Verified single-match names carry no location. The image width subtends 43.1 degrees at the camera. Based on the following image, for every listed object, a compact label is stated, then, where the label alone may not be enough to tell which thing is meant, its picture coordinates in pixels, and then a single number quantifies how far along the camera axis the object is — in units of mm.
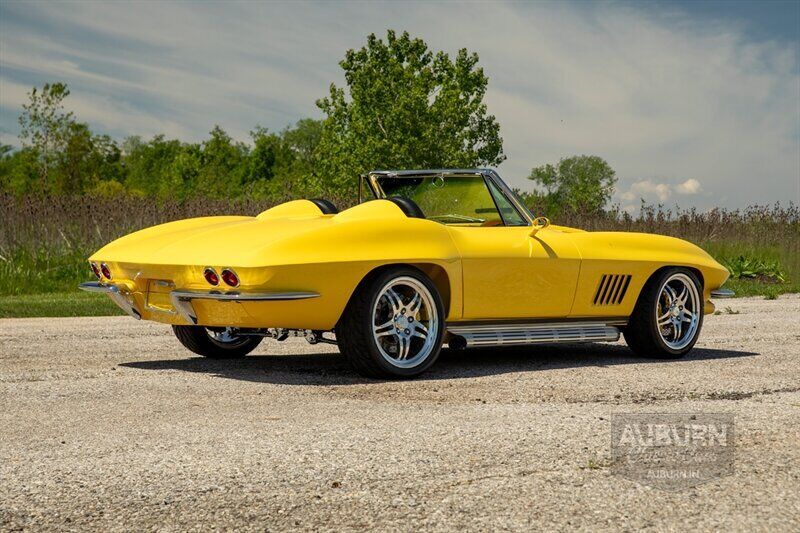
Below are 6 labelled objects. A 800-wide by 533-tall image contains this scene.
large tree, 43531
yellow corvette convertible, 6020
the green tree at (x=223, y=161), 85625
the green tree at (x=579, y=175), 72569
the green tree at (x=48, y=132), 52438
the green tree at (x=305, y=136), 105775
